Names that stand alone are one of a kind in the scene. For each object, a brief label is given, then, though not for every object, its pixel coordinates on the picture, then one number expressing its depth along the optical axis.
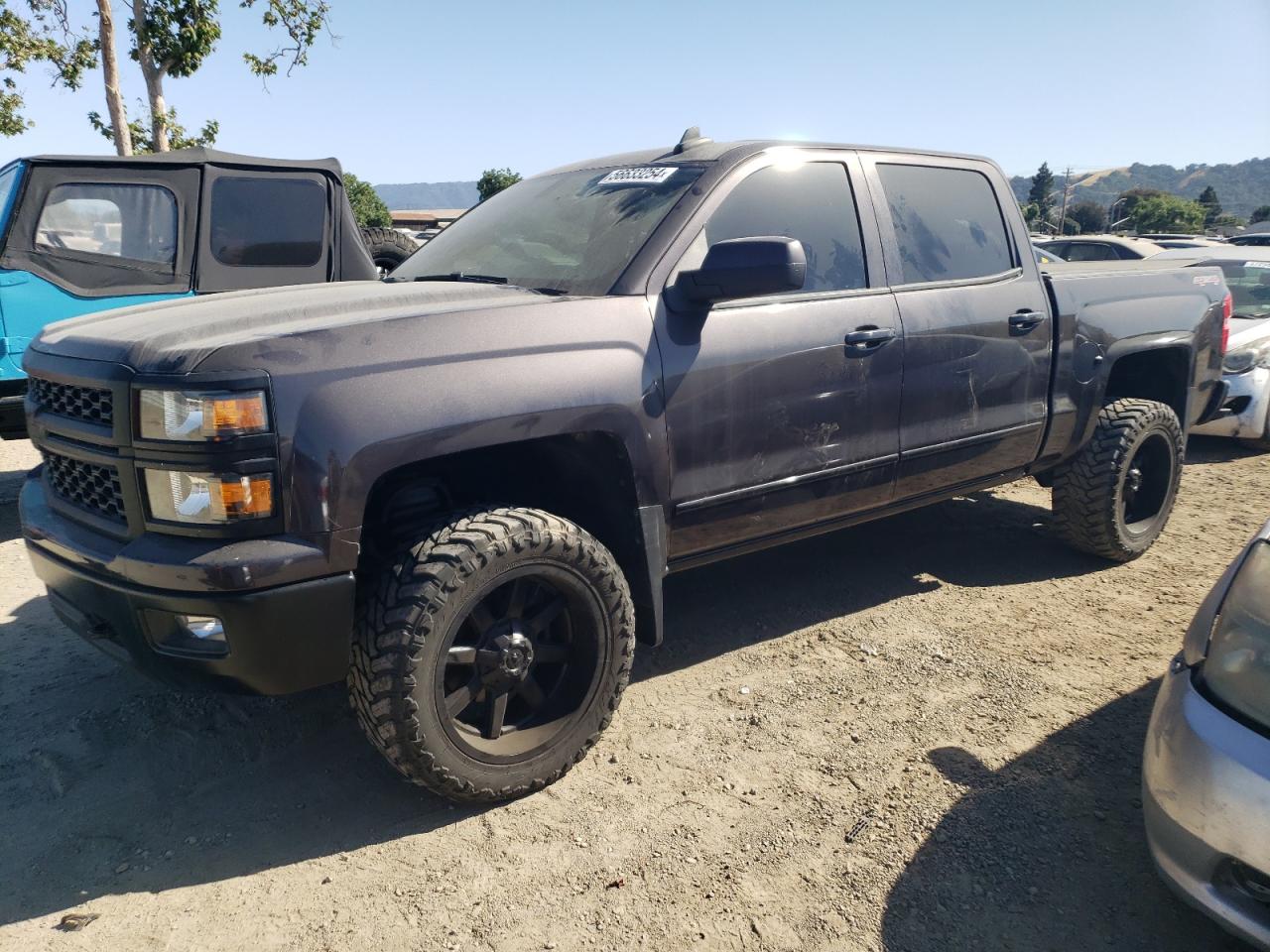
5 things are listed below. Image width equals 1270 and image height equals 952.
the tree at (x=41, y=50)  13.83
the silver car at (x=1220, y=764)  1.90
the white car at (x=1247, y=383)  6.99
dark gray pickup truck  2.21
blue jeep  5.56
